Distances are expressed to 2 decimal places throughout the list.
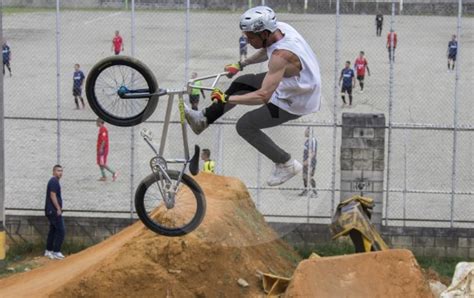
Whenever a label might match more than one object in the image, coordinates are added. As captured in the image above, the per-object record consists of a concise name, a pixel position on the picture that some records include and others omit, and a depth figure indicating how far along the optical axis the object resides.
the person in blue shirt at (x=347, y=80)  25.47
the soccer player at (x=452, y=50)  28.02
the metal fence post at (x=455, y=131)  23.09
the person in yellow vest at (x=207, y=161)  22.78
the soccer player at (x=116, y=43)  28.97
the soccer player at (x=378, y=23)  28.49
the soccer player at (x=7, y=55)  28.34
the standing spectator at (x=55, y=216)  22.95
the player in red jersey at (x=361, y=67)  26.89
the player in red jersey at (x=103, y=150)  25.06
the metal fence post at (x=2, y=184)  22.11
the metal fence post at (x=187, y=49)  23.23
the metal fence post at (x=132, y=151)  23.41
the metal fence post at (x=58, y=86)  23.56
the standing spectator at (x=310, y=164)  23.72
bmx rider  11.56
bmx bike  12.45
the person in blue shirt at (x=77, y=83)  25.61
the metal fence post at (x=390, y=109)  23.09
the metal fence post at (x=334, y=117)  23.06
